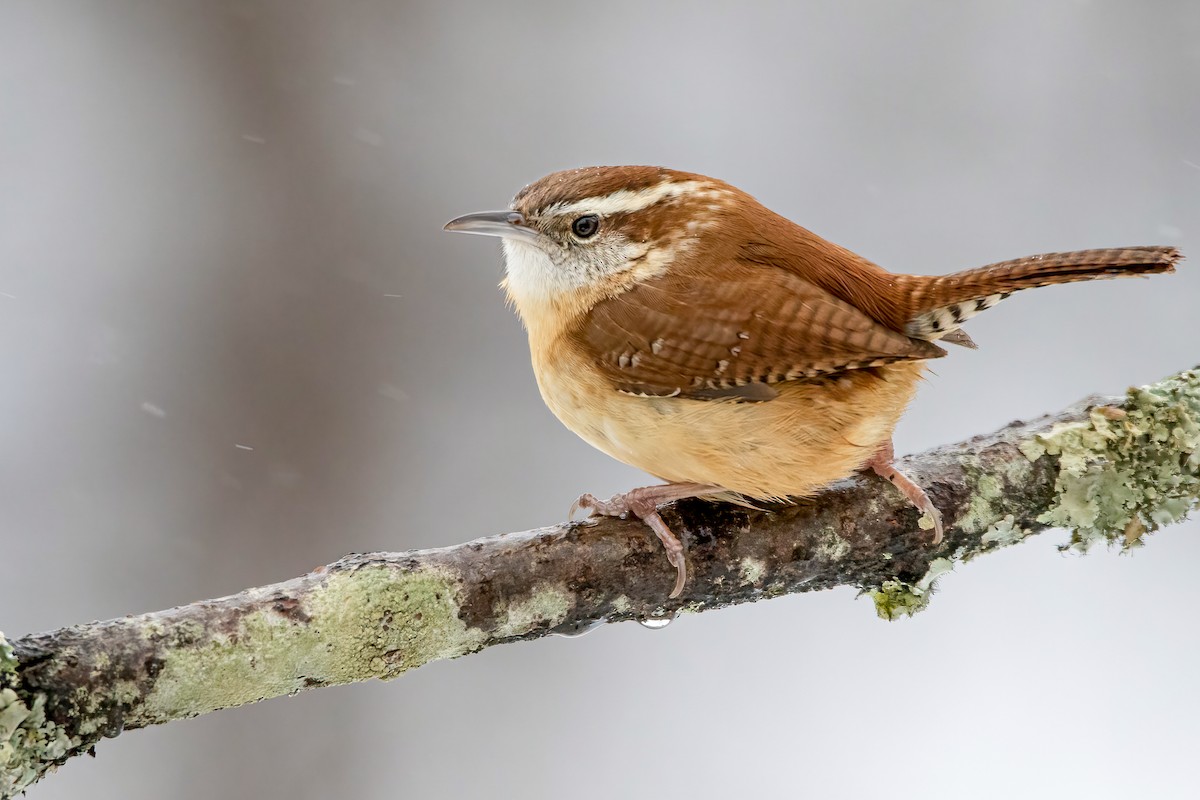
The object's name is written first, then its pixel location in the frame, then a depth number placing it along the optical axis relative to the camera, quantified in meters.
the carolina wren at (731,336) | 3.20
